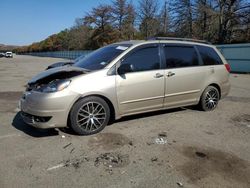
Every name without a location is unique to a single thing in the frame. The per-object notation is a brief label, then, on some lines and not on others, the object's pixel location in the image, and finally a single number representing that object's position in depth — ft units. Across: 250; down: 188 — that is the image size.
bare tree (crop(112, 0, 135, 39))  110.65
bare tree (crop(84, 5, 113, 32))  118.37
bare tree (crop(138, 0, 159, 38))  96.95
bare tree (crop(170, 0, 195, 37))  74.24
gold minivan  10.53
